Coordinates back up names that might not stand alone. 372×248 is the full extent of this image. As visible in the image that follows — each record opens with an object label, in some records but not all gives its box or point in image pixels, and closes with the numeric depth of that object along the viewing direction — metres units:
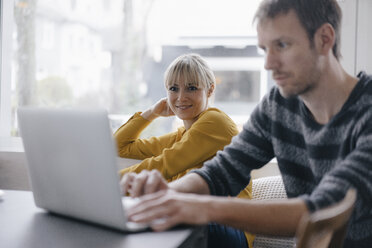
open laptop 0.85
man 0.90
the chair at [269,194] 1.83
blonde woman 1.72
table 0.84
